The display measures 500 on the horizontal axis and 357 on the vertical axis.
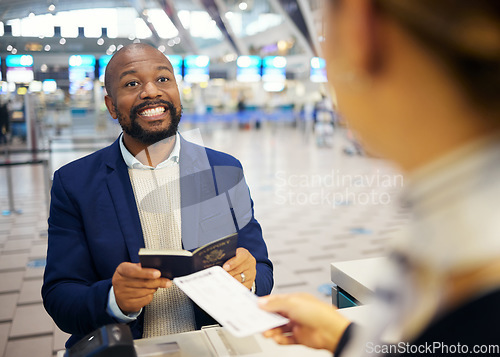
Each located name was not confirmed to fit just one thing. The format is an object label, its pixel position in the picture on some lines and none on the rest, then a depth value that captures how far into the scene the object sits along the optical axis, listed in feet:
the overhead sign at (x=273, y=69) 64.13
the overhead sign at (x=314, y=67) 58.09
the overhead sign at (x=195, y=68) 55.11
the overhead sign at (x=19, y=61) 36.50
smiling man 4.76
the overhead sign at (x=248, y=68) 63.16
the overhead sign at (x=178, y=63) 54.38
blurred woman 1.26
